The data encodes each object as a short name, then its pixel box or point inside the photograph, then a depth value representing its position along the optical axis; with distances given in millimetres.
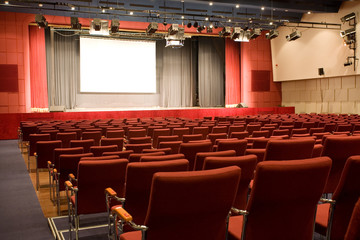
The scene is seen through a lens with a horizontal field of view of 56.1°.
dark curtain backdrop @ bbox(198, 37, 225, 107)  21125
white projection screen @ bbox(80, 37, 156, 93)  18891
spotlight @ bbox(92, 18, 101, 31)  12969
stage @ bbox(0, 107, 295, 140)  12852
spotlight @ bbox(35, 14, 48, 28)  12391
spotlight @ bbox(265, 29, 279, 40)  15398
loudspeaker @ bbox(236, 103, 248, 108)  19239
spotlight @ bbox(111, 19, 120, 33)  13258
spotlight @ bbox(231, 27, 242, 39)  14632
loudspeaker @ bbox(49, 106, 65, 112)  15362
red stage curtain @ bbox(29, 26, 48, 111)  16484
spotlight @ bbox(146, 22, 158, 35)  13688
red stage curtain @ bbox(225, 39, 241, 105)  20547
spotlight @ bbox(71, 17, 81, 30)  13031
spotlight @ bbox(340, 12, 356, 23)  15511
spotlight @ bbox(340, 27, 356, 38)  15328
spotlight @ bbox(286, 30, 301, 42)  15680
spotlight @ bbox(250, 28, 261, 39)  14753
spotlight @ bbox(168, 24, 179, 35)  13992
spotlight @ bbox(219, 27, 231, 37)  14685
